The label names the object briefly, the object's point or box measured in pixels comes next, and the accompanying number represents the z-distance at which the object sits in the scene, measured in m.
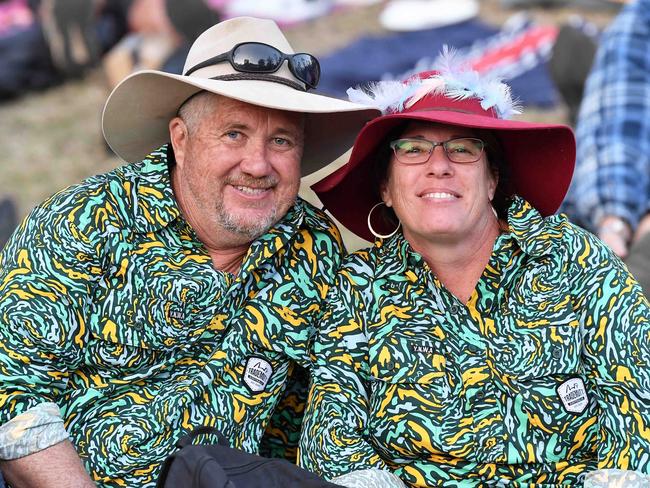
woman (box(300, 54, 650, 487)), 5.45
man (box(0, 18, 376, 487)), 5.54
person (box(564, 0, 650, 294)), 9.77
